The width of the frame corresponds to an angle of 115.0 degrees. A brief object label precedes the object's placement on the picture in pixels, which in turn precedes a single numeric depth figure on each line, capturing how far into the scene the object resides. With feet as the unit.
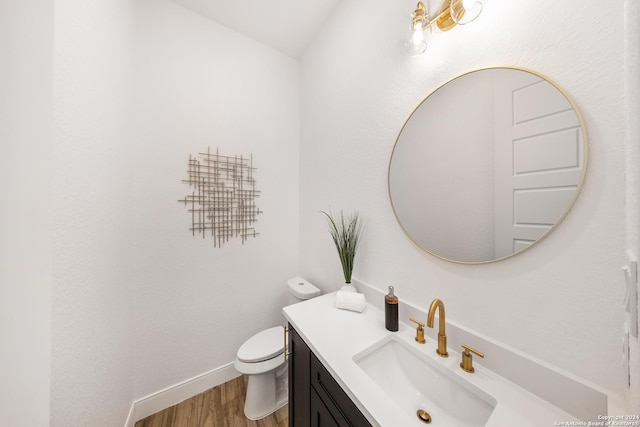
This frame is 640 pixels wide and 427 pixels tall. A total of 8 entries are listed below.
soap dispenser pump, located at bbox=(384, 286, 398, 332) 2.96
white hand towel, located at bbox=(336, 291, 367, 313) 3.50
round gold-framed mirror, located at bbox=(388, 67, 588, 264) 1.94
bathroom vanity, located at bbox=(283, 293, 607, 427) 1.82
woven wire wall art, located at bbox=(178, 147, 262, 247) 4.88
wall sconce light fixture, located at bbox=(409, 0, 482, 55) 2.31
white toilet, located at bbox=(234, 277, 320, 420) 4.30
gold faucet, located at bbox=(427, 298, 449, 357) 2.44
